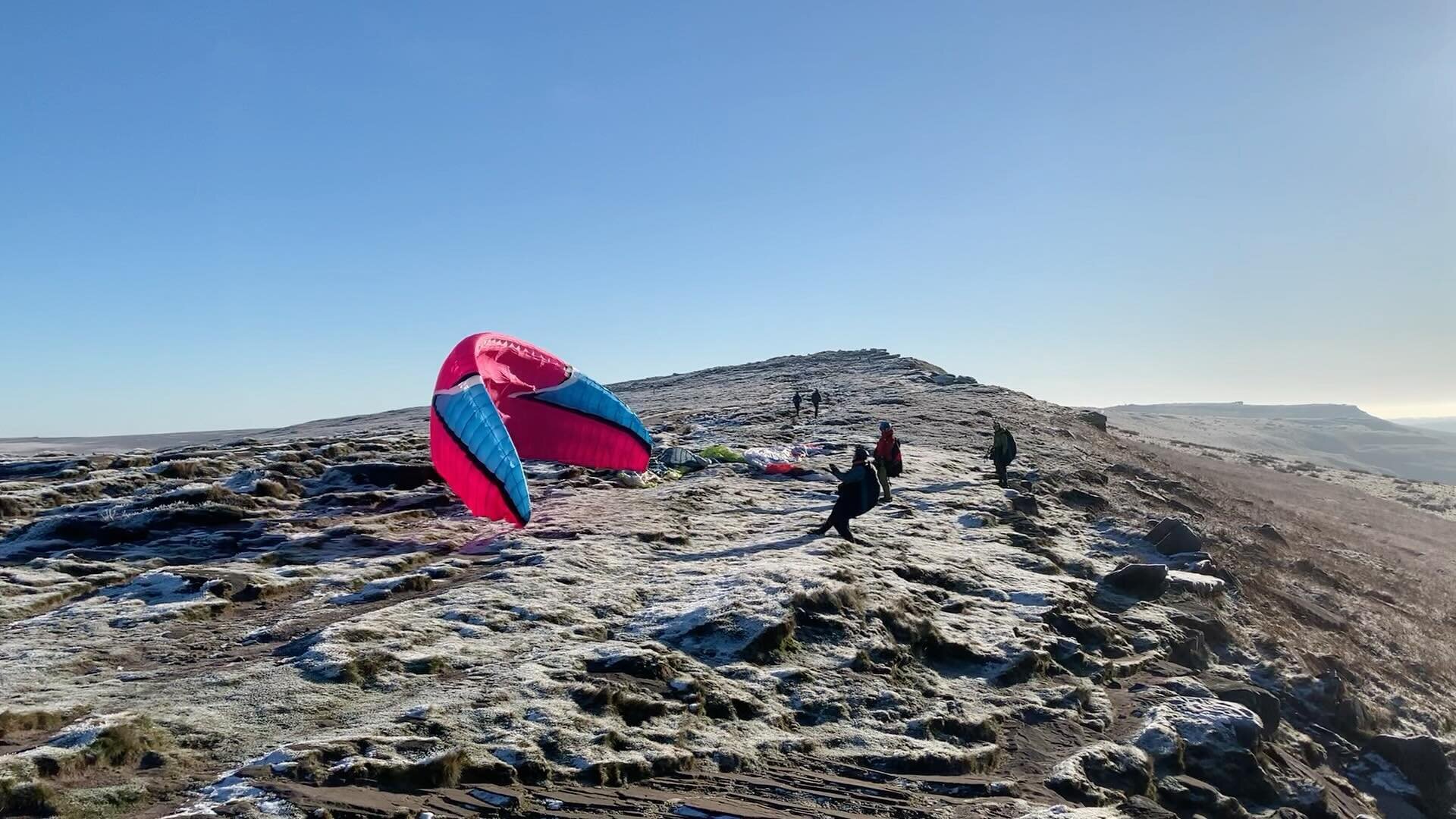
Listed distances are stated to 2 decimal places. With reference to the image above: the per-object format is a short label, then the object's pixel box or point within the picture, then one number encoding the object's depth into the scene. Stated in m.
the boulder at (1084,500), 17.39
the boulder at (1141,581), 12.24
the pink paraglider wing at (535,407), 13.20
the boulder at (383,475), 16.42
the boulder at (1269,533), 18.45
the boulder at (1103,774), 6.97
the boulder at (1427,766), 8.91
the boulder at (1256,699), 9.14
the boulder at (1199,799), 7.34
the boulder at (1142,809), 6.91
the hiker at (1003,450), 17.02
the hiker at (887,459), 15.62
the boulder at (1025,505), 15.70
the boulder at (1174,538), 14.52
